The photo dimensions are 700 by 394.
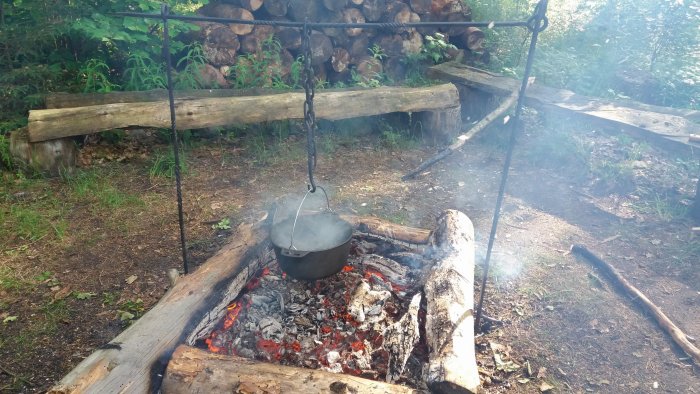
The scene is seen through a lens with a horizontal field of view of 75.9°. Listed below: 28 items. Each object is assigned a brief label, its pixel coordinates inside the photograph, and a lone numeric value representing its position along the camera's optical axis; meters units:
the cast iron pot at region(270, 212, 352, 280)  2.65
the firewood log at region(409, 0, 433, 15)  7.72
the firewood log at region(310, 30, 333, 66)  6.96
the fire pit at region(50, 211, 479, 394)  2.09
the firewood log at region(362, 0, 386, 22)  7.19
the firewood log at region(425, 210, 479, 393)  2.10
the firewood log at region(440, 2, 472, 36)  8.17
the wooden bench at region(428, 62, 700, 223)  4.87
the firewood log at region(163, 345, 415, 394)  2.02
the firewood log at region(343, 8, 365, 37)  7.05
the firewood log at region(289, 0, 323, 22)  6.51
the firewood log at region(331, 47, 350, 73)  7.31
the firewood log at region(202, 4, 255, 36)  6.25
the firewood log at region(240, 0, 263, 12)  6.26
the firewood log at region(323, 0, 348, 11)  6.74
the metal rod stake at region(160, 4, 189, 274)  2.64
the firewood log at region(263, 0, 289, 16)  6.42
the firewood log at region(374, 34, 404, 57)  7.76
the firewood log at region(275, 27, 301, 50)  6.82
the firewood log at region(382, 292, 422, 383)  2.41
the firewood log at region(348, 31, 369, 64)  7.52
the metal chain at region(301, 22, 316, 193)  2.39
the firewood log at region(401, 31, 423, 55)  7.88
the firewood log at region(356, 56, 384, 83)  7.49
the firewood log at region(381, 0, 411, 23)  7.51
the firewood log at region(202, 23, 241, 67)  6.38
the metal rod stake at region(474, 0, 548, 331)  2.34
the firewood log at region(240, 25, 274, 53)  6.62
